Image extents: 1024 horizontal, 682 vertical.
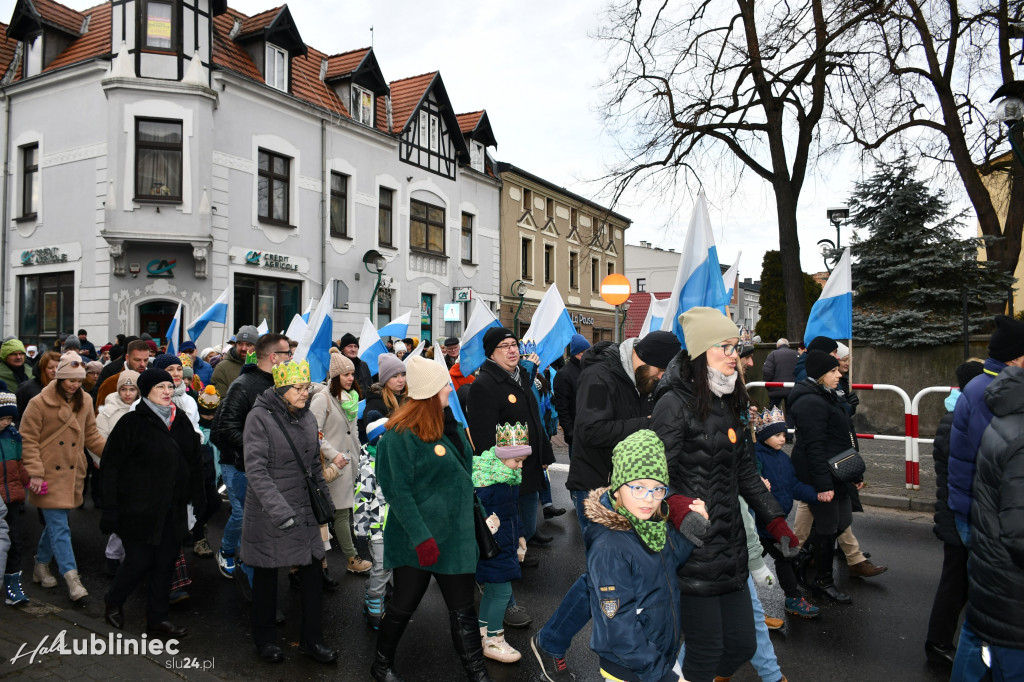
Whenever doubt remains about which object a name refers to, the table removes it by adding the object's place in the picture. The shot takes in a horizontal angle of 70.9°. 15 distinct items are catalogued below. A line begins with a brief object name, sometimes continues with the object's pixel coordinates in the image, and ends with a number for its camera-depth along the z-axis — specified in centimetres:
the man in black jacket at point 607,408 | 404
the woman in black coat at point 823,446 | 495
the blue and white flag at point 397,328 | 920
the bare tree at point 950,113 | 1387
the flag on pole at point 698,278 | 553
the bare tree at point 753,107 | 1492
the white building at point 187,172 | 1627
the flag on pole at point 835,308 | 763
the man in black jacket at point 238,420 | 519
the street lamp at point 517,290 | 2927
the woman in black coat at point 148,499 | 459
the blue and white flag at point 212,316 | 1010
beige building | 2923
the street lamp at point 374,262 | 2128
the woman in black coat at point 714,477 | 316
